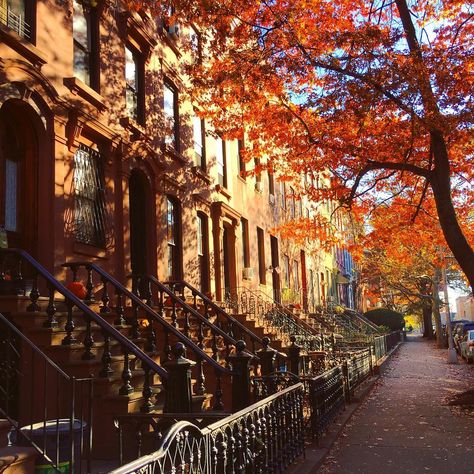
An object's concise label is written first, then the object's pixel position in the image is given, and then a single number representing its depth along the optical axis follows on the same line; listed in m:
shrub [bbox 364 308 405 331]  54.88
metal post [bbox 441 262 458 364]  25.06
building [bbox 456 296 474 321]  75.45
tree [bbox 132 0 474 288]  12.10
